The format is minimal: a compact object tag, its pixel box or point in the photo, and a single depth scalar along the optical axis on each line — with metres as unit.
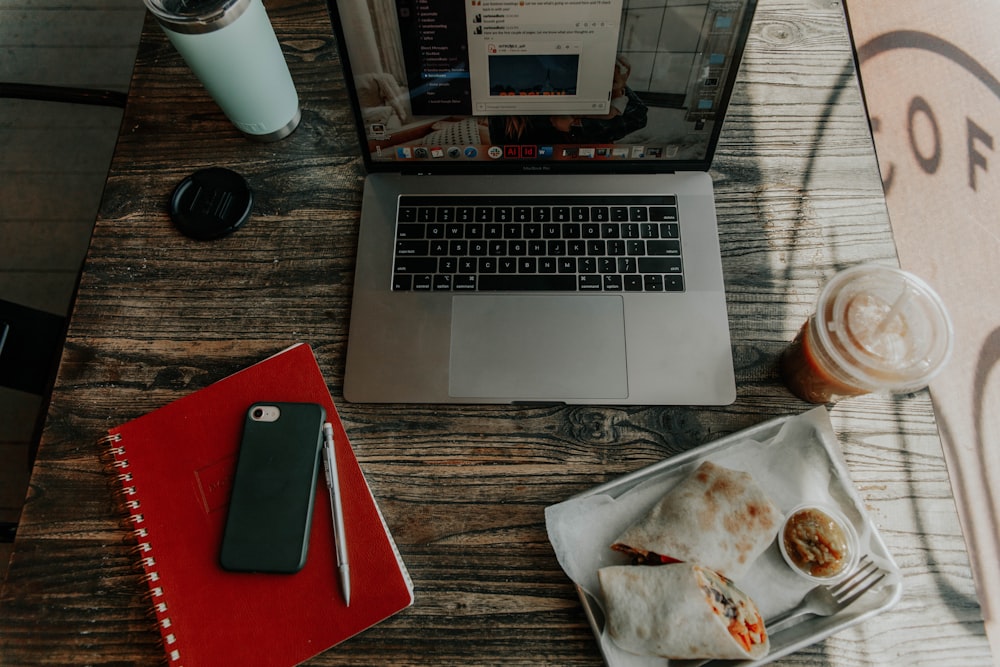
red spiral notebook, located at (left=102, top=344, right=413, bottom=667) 0.59
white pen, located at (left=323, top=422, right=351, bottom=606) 0.60
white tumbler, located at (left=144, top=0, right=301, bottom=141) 0.65
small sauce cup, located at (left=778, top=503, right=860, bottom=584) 0.58
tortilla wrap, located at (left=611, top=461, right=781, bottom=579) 0.58
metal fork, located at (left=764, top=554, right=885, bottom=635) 0.58
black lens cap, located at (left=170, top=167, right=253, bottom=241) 0.76
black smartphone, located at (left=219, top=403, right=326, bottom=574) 0.60
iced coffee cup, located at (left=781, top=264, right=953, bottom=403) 0.59
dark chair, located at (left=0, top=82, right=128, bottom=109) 0.84
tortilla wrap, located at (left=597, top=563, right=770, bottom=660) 0.54
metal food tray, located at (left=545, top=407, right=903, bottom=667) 0.57
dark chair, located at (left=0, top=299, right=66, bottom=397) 0.72
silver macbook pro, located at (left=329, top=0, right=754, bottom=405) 0.62
